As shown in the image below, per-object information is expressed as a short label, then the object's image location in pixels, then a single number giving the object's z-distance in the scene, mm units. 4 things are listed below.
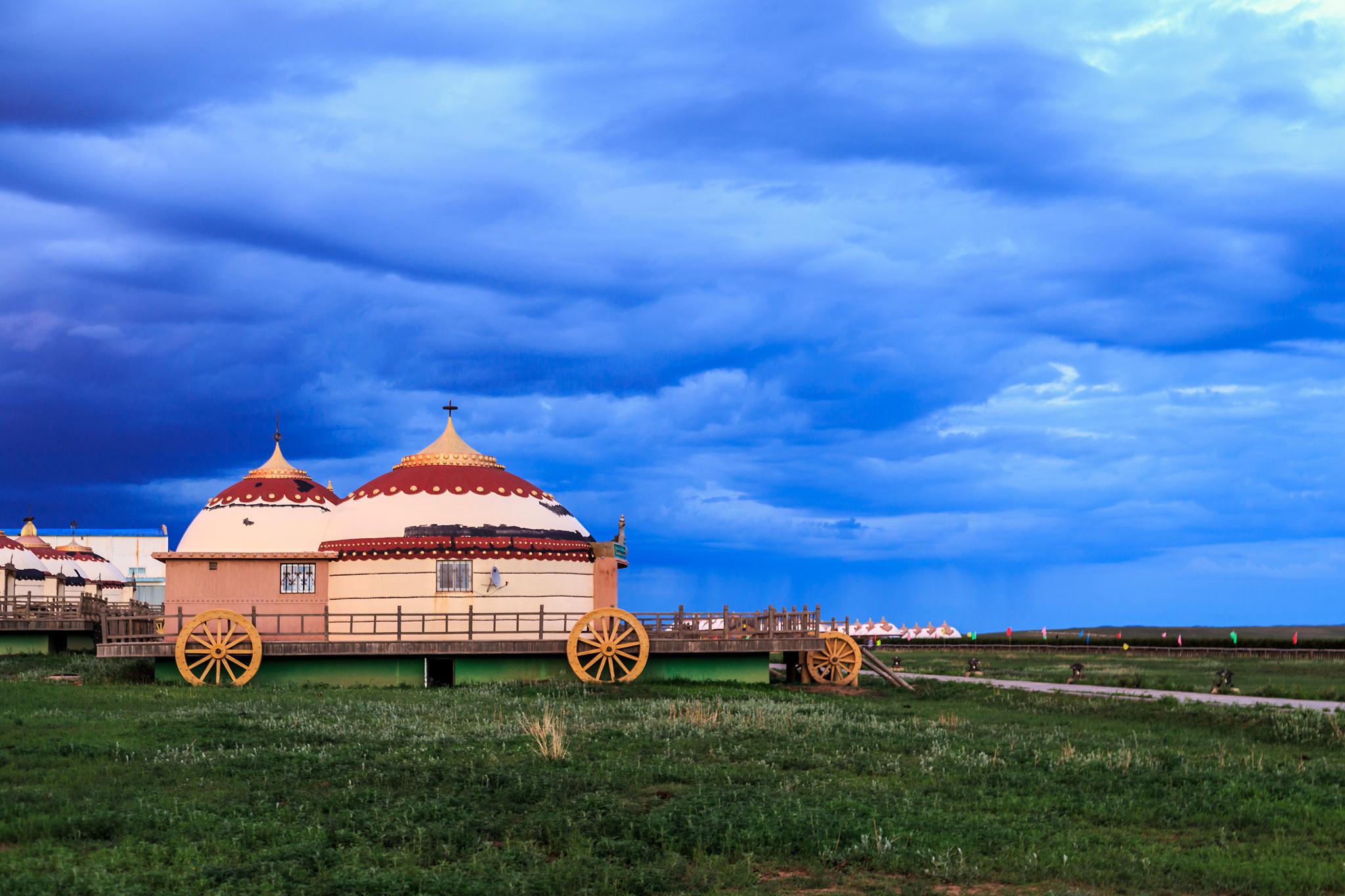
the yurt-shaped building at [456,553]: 38219
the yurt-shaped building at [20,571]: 66875
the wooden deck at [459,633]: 36125
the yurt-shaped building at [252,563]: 39250
